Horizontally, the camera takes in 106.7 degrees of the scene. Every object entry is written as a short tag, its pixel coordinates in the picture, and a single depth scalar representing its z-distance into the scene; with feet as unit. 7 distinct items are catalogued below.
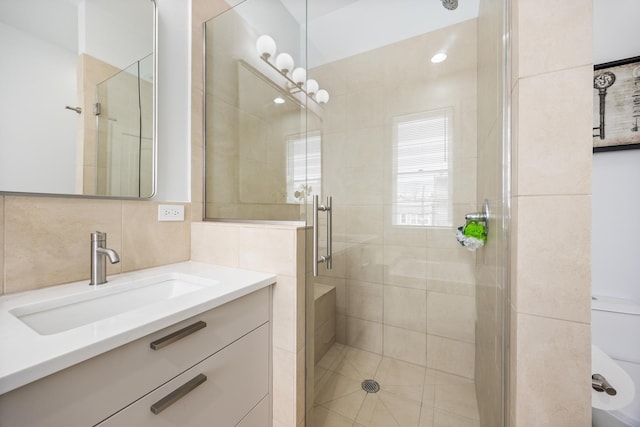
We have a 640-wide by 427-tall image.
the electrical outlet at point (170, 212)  4.02
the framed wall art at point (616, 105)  2.18
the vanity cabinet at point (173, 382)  1.51
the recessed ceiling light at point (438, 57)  4.65
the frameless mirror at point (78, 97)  2.66
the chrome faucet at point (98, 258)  2.98
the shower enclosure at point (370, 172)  4.37
